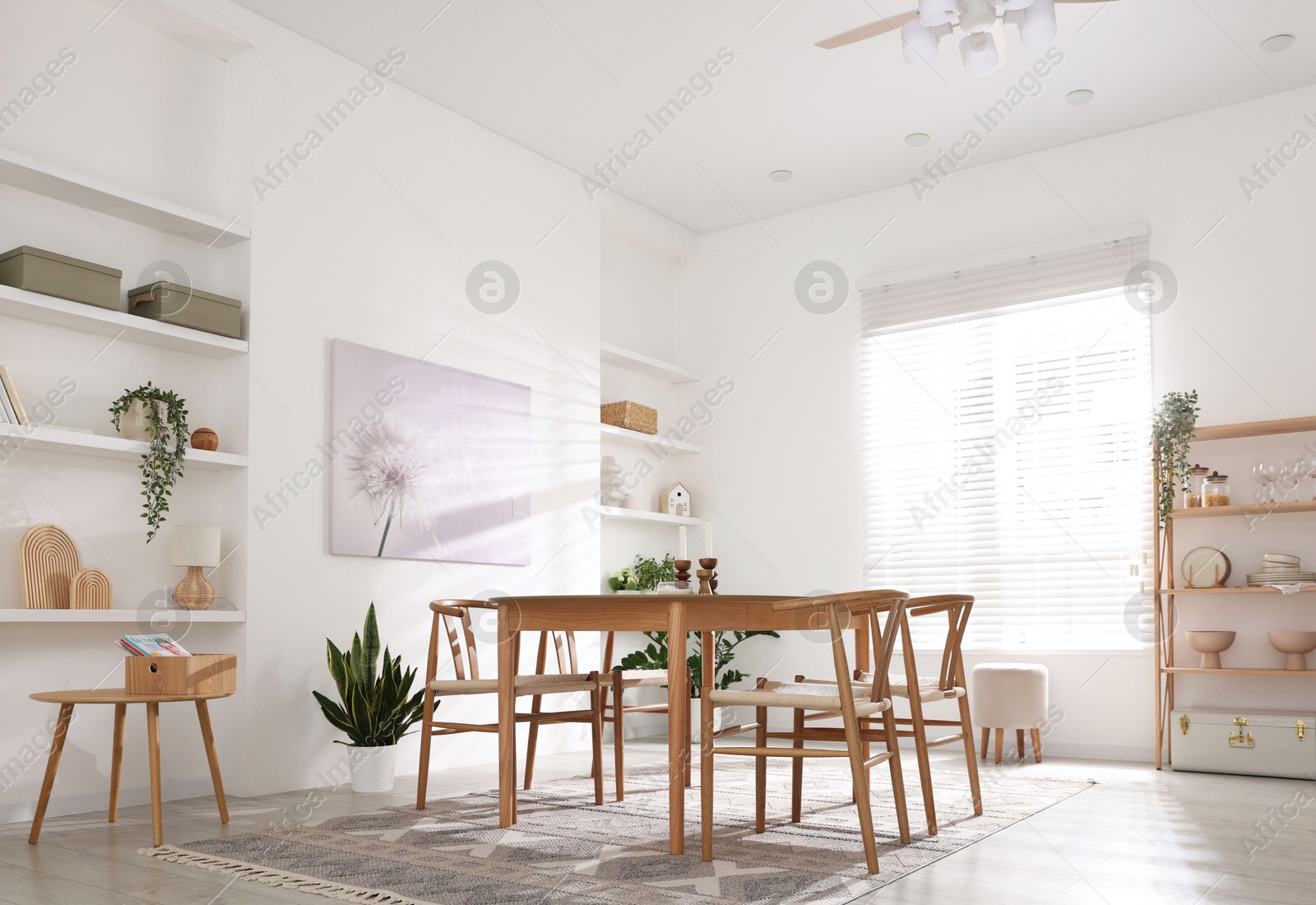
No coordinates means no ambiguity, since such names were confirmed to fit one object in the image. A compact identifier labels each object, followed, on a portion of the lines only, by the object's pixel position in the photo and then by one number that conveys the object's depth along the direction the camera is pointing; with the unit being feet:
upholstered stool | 17.54
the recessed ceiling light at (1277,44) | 16.22
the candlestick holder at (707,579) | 11.97
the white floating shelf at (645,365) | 21.95
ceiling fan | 12.50
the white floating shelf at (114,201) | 12.53
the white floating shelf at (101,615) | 11.85
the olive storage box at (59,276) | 12.38
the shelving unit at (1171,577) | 16.74
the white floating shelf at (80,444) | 12.10
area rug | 8.85
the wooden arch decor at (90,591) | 12.71
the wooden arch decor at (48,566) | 12.42
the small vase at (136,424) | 13.47
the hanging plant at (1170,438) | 17.48
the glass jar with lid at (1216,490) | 17.38
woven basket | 22.04
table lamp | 13.55
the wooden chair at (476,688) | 12.14
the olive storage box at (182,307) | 13.80
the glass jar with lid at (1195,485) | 17.58
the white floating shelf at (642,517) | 21.33
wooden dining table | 10.15
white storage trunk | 15.90
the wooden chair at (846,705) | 9.55
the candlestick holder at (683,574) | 11.87
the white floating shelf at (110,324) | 12.39
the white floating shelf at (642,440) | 21.67
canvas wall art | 16.07
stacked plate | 16.63
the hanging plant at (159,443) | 13.47
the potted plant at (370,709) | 14.33
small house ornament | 23.54
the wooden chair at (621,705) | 13.10
